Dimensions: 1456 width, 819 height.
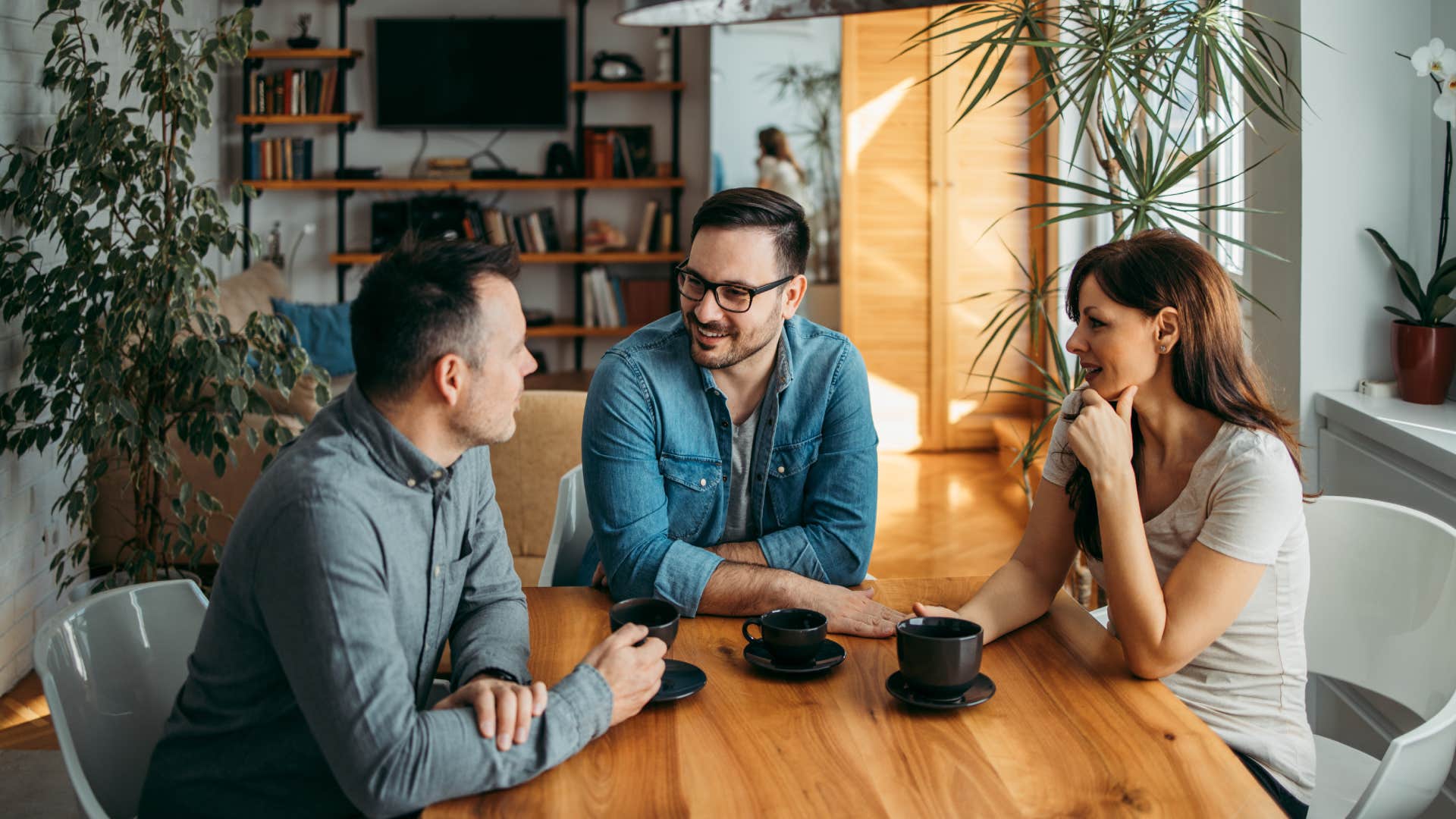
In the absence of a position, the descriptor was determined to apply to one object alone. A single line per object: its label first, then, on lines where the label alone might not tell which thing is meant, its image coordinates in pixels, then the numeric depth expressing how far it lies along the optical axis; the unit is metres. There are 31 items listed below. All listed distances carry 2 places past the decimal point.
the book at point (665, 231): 6.74
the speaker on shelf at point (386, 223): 6.75
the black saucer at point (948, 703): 1.26
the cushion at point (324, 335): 5.59
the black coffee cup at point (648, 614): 1.35
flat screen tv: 6.71
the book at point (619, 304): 6.79
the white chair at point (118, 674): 1.42
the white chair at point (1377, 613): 1.60
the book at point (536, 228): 6.76
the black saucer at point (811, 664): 1.37
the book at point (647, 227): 6.77
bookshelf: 6.59
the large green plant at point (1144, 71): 2.29
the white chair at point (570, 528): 2.22
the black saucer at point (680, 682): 1.29
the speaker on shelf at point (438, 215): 6.68
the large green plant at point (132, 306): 3.16
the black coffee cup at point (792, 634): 1.34
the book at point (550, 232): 6.82
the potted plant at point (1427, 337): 2.37
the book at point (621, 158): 6.76
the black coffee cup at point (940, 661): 1.24
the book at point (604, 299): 6.75
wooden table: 1.09
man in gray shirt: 1.14
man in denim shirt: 1.78
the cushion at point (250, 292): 5.19
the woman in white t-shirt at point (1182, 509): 1.46
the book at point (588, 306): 6.79
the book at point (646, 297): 6.84
